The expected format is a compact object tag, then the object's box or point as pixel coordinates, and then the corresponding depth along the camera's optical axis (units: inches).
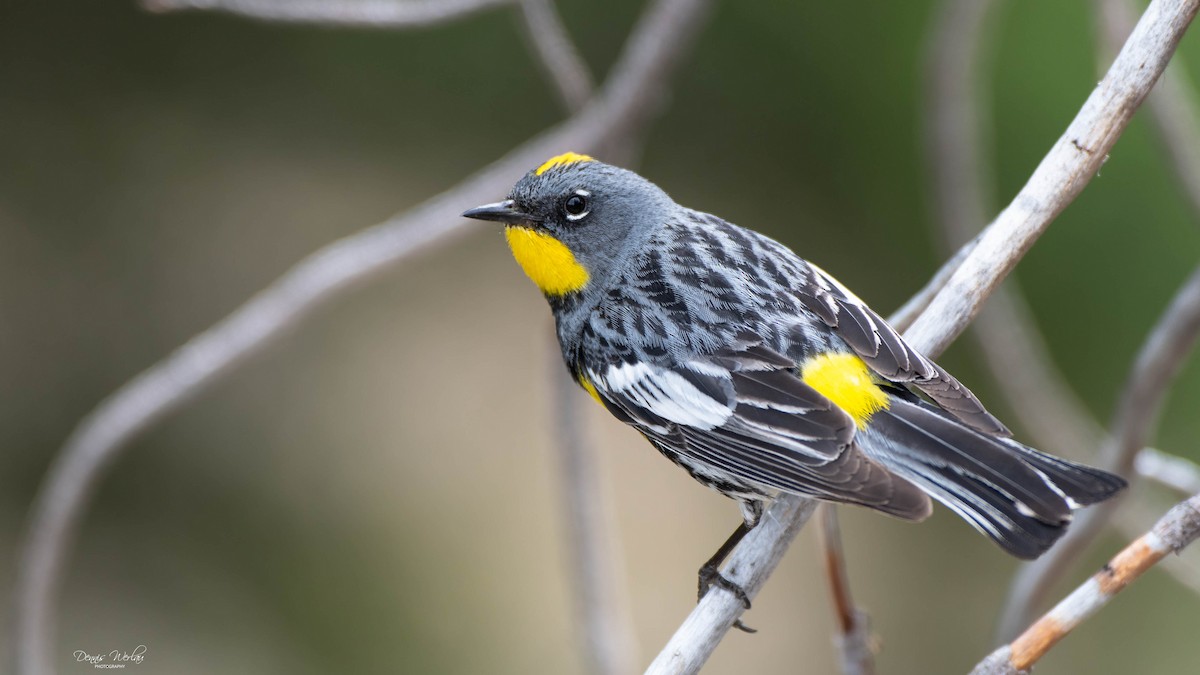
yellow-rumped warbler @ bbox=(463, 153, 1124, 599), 132.3
